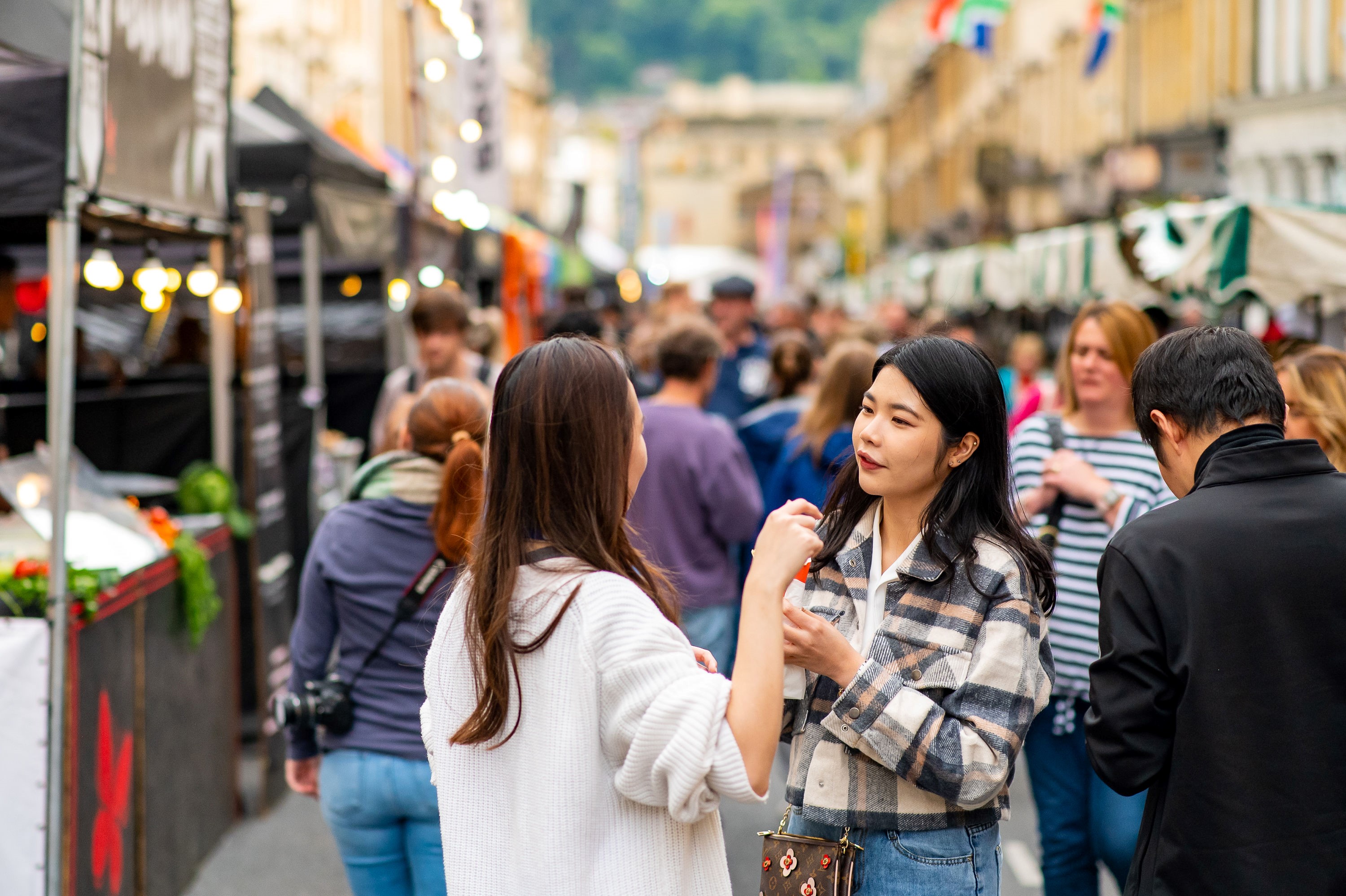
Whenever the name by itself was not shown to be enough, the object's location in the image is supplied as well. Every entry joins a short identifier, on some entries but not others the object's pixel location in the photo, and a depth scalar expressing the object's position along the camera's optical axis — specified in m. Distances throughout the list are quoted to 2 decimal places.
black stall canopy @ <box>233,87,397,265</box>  8.02
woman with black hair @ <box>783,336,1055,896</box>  2.48
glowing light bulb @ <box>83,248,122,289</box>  5.64
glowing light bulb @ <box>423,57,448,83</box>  11.51
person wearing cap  9.16
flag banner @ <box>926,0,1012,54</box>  20.55
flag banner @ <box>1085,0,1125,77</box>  22.12
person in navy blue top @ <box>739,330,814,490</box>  7.05
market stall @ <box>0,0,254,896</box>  4.29
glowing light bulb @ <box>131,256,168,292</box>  6.56
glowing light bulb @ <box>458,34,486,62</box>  11.00
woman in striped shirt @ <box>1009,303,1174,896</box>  3.82
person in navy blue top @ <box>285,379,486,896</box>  3.48
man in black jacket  2.45
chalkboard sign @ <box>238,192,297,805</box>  6.75
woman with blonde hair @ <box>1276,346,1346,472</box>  3.89
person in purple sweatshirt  5.50
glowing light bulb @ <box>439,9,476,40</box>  10.57
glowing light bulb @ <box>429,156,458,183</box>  12.09
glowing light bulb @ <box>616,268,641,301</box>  32.53
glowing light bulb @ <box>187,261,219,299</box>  6.80
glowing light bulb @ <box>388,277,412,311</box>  9.71
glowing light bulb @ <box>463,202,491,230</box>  11.98
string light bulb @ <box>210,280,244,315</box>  6.90
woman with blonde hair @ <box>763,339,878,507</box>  5.87
